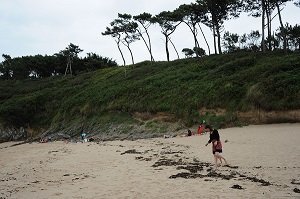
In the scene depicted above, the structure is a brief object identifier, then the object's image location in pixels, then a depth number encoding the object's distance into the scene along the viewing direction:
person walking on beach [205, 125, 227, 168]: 13.78
